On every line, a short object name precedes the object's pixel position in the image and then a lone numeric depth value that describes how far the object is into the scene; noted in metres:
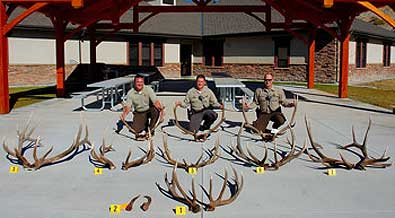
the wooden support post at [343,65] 16.45
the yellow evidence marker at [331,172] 6.14
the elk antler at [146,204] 4.79
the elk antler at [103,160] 6.44
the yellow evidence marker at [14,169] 6.26
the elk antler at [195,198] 4.77
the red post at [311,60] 21.47
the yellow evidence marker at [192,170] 6.18
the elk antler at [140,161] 6.40
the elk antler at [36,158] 6.36
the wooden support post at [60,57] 16.61
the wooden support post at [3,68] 11.88
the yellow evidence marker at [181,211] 4.67
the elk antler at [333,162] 6.41
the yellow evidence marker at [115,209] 4.72
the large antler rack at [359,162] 6.45
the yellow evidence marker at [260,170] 6.25
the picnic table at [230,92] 12.71
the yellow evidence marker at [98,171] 6.21
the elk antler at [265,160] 6.38
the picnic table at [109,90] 12.68
